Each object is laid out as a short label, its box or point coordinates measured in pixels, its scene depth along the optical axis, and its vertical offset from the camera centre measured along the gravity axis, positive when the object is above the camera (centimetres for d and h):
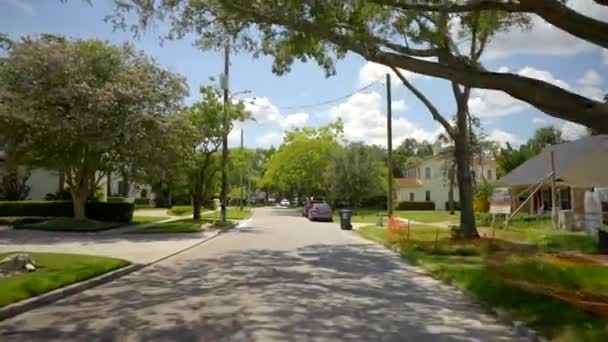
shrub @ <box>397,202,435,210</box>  7275 +12
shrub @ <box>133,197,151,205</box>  7911 +80
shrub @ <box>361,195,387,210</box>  7206 +44
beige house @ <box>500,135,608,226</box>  3025 +181
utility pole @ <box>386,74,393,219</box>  3238 +445
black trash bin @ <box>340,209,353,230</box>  3489 -77
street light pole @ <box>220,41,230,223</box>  3580 +393
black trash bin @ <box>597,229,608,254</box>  1569 -94
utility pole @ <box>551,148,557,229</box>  2712 -18
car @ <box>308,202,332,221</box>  4588 -41
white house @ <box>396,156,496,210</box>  7775 +253
